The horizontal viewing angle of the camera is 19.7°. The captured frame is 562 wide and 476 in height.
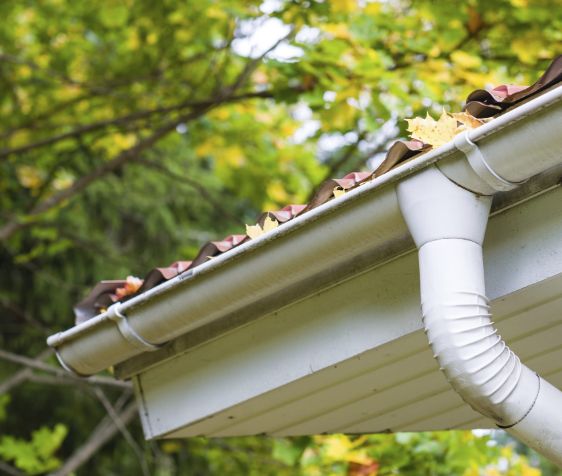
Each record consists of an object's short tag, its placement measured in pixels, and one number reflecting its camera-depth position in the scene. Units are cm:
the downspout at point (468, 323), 300
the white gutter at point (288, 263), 303
